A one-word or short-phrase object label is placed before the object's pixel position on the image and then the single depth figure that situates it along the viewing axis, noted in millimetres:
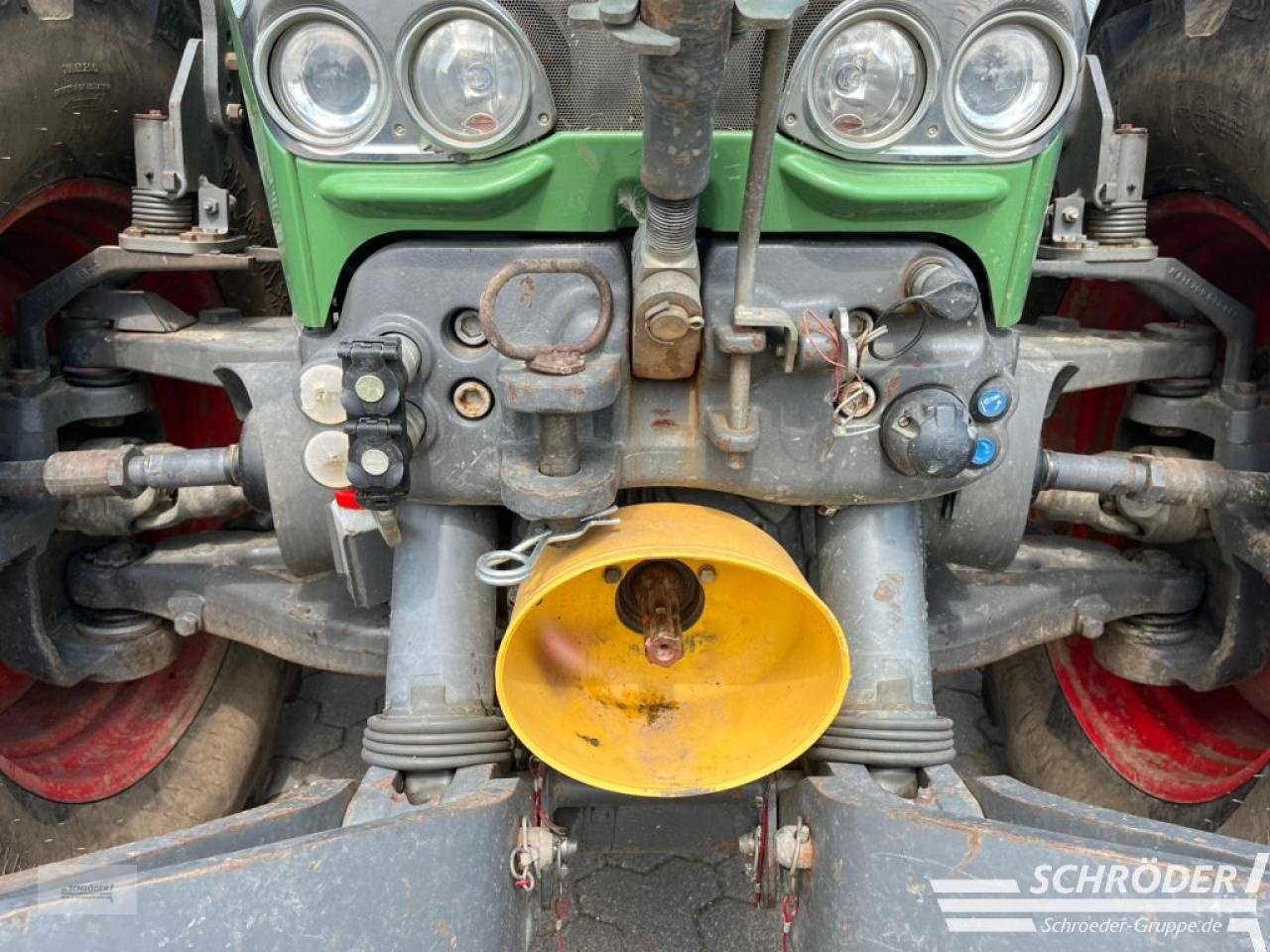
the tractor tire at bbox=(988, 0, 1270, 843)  1599
